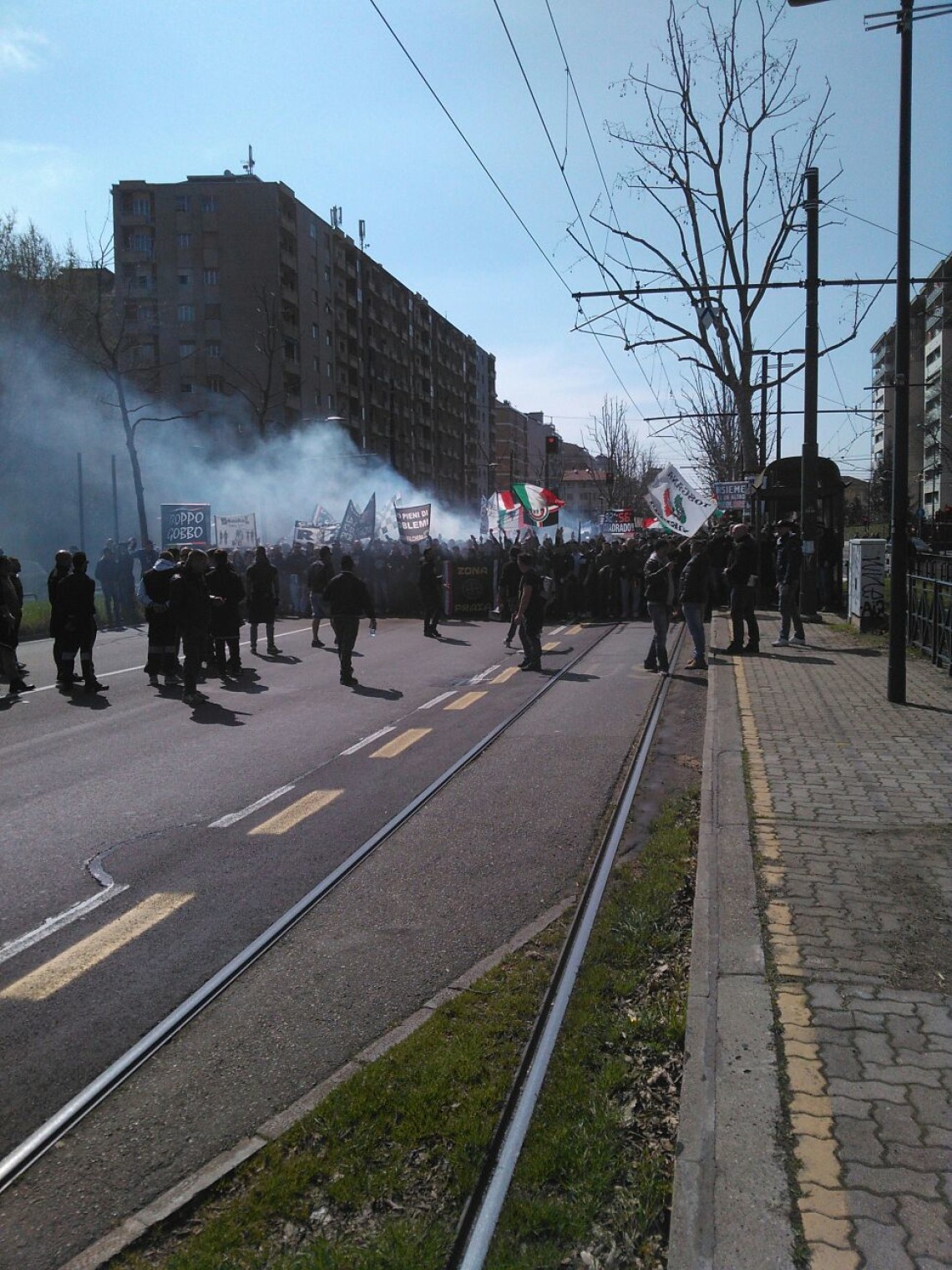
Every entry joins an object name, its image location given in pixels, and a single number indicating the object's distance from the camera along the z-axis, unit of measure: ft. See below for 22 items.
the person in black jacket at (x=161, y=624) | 44.34
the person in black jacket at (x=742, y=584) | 48.78
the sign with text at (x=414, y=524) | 90.89
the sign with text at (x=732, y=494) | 74.79
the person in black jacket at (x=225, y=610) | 48.06
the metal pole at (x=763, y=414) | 110.11
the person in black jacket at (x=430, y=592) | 68.08
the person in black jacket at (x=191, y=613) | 41.47
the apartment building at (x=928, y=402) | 244.01
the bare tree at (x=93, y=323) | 103.35
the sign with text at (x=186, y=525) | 88.58
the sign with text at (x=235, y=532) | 95.81
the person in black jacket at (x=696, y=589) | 45.03
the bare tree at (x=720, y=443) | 140.87
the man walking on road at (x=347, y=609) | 45.37
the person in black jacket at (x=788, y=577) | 51.72
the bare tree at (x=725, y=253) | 75.97
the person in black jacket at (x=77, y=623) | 43.96
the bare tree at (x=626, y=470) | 230.17
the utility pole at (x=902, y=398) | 32.73
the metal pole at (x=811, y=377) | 57.31
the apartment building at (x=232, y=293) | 217.15
